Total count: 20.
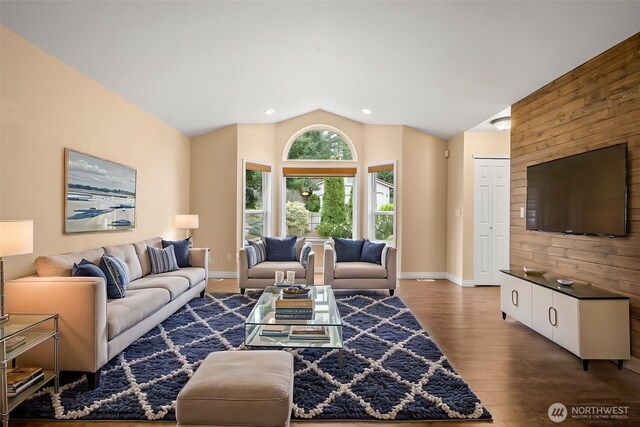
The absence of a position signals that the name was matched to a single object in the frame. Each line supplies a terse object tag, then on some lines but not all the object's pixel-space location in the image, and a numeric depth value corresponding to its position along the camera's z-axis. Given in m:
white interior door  5.97
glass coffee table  2.65
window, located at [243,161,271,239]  6.58
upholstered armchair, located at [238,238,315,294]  5.02
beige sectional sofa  2.48
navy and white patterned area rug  2.22
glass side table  2.01
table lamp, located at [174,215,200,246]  5.68
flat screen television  2.90
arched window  6.96
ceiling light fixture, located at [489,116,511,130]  5.39
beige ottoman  1.70
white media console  2.83
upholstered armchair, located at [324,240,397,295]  5.13
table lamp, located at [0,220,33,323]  2.25
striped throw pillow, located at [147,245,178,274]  4.42
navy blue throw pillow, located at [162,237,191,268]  4.90
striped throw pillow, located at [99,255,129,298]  3.19
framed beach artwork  3.51
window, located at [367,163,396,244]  6.68
